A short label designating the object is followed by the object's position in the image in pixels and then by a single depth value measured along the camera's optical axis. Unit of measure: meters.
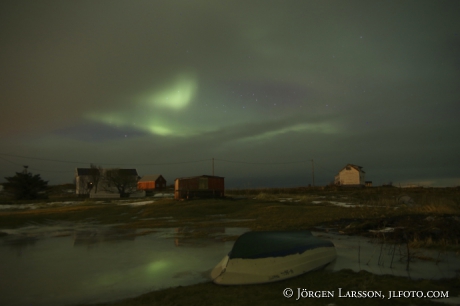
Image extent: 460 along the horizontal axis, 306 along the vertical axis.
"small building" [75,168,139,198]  57.22
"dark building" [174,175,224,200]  38.27
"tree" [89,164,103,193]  63.24
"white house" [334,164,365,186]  64.64
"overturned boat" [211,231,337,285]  7.53
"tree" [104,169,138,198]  56.66
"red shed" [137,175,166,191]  81.00
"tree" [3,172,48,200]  48.72
